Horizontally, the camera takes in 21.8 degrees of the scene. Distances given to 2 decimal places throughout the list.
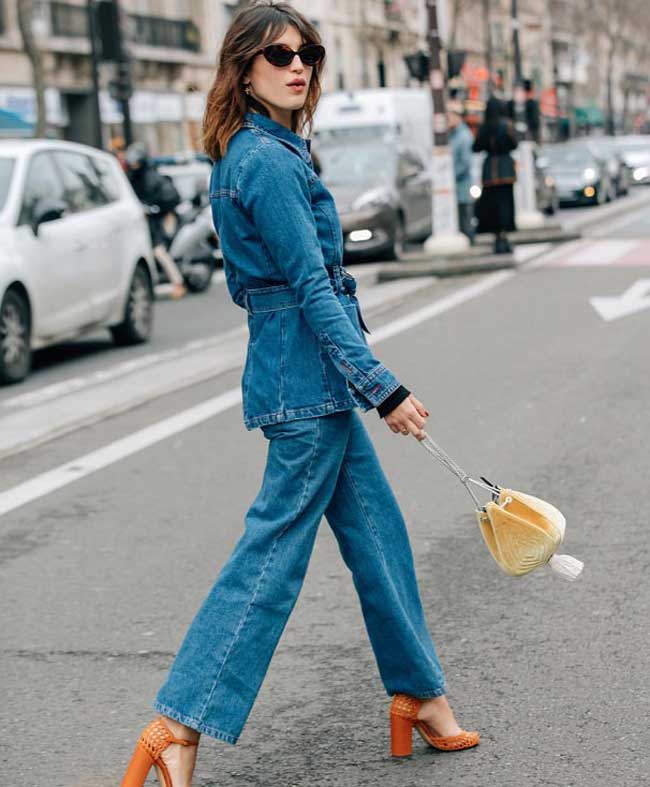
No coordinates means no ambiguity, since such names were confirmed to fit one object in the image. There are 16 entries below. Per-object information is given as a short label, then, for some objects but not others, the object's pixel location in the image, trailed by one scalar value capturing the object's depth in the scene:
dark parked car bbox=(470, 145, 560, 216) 32.00
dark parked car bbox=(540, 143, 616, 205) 35.91
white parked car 11.71
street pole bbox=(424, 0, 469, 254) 19.48
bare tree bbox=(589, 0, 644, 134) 85.00
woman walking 3.57
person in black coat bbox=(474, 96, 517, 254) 19.38
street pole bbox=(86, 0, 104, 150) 24.75
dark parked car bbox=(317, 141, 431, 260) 21.52
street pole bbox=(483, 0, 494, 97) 51.89
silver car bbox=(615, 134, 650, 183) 49.12
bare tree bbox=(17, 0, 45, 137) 28.97
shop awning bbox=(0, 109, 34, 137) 38.22
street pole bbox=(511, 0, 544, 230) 25.92
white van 26.52
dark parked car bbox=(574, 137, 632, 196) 37.91
